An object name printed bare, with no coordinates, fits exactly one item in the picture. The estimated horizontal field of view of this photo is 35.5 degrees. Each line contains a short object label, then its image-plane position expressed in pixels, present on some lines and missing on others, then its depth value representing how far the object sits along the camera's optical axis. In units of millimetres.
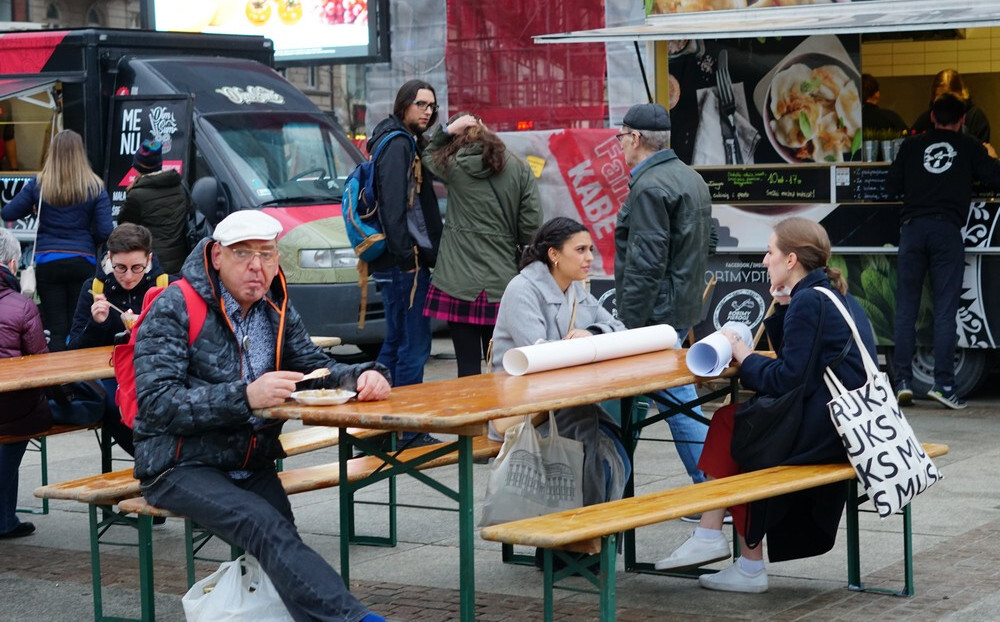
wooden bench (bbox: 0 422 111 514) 6988
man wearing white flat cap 5047
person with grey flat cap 7414
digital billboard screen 17562
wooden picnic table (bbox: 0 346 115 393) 6305
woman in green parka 8484
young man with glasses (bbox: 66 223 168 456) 7434
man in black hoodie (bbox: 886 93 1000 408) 10062
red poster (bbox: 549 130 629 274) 11961
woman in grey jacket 6133
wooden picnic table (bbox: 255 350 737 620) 5027
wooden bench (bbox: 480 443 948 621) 4902
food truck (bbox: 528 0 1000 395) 10312
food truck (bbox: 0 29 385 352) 12180
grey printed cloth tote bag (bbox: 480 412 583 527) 5863
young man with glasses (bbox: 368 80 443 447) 8734
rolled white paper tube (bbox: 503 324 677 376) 5926
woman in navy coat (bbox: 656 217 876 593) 5754
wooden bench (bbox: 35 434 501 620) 5574
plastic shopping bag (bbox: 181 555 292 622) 5129
